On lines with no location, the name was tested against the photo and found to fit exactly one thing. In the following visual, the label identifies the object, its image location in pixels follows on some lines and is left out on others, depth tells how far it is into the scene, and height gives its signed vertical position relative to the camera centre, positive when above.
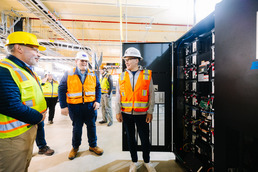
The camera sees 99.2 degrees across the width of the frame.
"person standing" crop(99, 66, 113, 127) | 3.55 -0.31
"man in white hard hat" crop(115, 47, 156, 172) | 1.51 -0.23
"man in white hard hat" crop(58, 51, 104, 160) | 1.85 -0.22
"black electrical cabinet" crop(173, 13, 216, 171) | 1.47 -0.21
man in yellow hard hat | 0.86 -0.16
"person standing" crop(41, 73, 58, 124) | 3.15 -0.14
